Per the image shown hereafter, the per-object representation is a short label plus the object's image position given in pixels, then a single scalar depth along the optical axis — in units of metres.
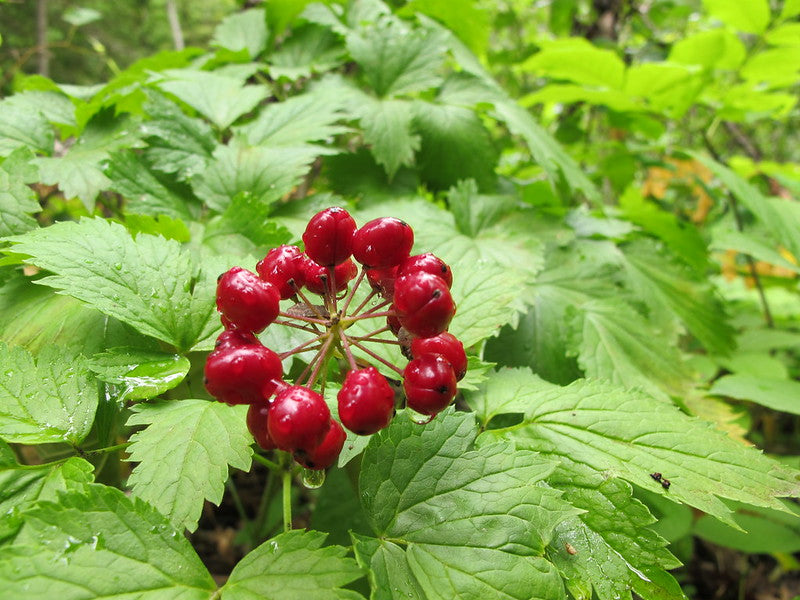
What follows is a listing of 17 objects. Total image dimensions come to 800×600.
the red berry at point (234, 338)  0.08
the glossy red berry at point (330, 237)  0.08
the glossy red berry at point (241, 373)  0.07
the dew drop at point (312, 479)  0.08
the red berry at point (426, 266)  0.08
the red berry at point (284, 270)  0.09
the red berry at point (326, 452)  0.07
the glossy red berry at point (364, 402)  0.07
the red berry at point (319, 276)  0.09
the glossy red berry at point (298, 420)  0.07
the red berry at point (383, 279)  0.09
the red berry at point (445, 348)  0.08
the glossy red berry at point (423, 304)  0.08
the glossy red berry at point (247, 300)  0.08
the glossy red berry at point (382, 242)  0.08
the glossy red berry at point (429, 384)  0.08
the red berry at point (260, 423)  0.08
